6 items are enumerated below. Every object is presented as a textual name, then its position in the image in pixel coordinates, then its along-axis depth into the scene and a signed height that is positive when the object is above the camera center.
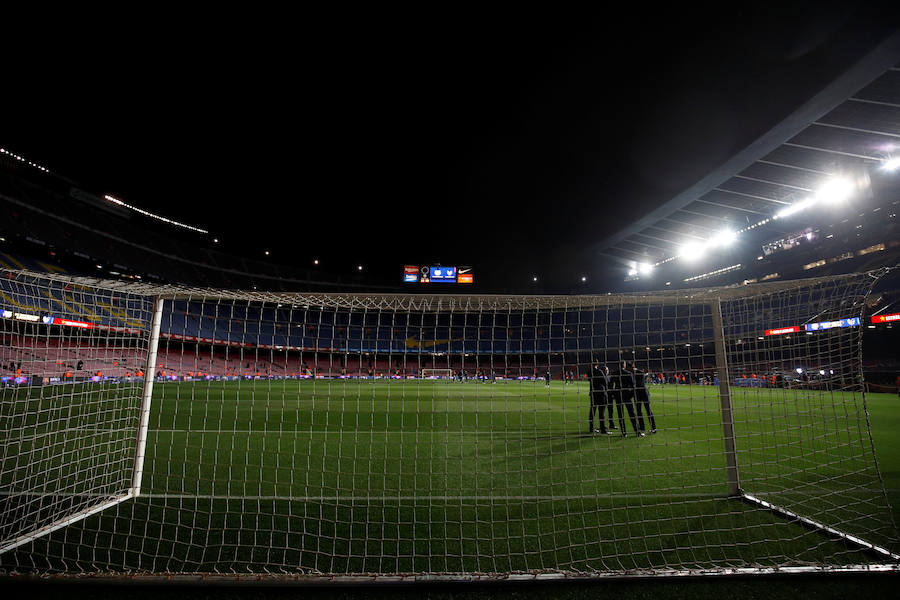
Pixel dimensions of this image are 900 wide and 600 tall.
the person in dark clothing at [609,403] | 6.69 -0.76
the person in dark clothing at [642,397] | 6.08 -0.62
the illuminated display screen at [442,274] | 33.25 +7.42
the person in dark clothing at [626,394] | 6.23 -0.59
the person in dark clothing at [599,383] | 6.55 -0.40
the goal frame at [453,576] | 2.06 -1.18
